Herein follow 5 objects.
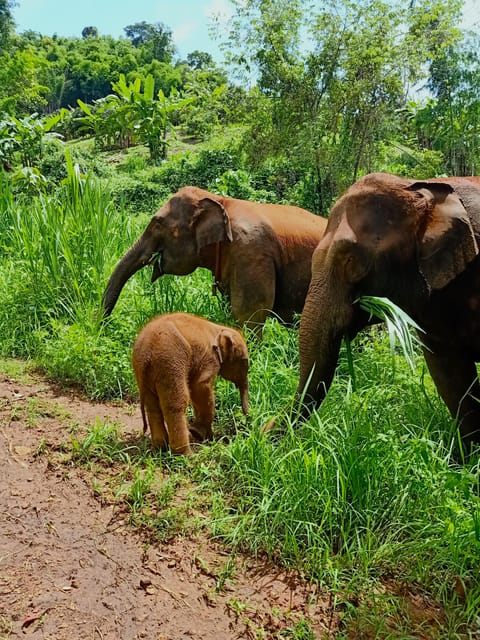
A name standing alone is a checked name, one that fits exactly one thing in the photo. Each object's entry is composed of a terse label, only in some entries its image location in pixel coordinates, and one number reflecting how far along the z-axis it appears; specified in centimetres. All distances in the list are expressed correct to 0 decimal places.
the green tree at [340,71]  1018
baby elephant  389
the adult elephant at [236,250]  607
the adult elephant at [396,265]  351
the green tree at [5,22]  3603
